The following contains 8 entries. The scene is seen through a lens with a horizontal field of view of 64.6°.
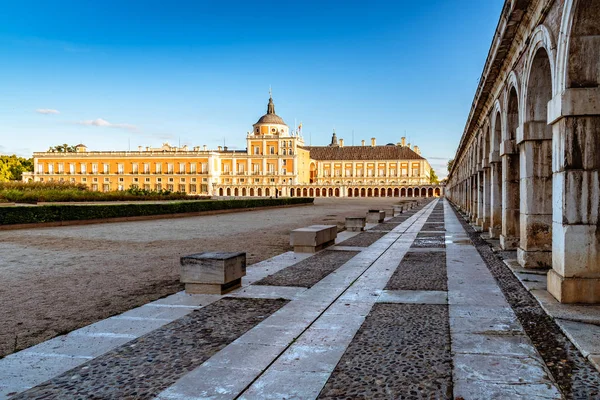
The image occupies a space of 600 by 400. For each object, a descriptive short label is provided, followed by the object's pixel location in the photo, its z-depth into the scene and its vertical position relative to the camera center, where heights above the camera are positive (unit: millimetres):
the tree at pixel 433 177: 155712 +5571
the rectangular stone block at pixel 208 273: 6414 -1076
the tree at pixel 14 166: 95938 +6261
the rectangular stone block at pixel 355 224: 15891 -1021
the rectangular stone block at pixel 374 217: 19578 -968
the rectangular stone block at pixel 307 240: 10469 -1021
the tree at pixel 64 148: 132125 +13142
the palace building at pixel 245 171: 102000 +5263
